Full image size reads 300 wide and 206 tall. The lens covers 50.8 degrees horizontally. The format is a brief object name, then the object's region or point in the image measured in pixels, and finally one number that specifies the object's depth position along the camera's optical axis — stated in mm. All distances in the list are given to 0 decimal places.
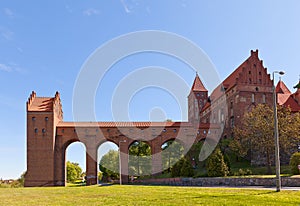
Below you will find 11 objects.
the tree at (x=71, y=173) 78656
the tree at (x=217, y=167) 27938
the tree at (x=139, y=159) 54812
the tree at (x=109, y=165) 62625
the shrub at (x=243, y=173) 27547
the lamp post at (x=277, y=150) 13852
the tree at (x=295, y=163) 23491
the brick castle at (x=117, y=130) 42625
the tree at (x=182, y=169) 32578
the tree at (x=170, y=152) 48188
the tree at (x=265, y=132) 30984
